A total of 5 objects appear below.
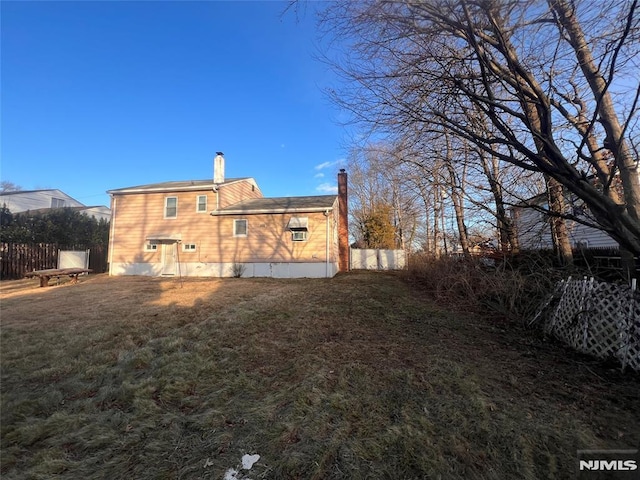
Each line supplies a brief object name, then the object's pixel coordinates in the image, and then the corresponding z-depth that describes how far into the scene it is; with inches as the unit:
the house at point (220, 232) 599.2
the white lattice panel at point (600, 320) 144.0
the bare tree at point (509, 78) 139.8
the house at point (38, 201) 1282.0
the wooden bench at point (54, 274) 485.4
